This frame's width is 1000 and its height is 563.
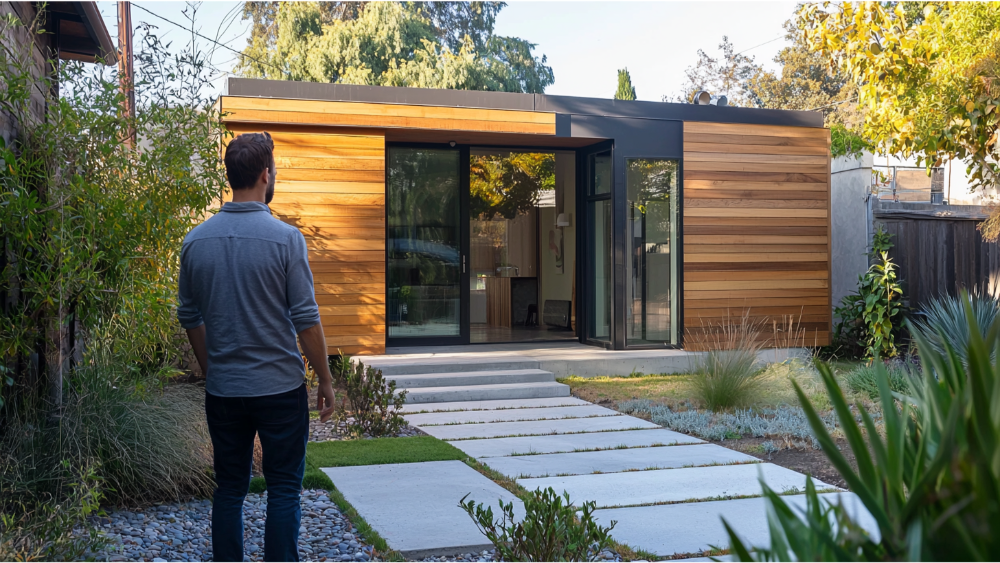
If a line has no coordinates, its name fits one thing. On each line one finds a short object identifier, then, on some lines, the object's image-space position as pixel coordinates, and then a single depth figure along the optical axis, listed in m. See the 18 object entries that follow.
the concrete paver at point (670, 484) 4.05
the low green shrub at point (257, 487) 3.99
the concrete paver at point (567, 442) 5.22
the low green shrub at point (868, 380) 6.45
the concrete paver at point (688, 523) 3.25
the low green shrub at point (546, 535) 2.68
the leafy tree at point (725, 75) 29.86
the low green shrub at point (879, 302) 9.10
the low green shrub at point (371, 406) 5.70
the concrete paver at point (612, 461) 4.64
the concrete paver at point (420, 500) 3.24
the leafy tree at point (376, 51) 20.12
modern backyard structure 8.47
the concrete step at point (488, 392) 7.42
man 2.45
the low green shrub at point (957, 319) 6.54
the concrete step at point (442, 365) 7.98
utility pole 9.70
